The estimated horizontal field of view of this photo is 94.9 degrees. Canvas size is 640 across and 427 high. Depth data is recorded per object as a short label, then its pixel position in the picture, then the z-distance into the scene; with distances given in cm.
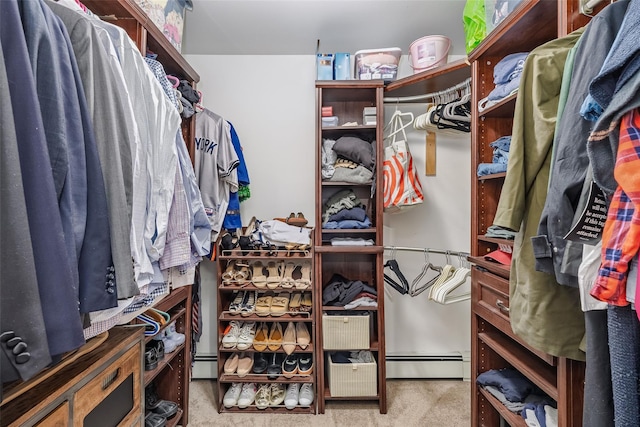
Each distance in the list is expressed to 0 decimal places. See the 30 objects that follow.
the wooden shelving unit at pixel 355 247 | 178
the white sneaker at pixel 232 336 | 177
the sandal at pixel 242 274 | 180
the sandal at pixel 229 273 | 180
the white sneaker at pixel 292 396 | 174
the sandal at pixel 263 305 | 178
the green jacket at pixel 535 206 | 82
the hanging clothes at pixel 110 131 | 67
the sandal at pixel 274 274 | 178
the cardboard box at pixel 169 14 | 129
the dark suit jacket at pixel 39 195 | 51
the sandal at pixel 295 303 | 180
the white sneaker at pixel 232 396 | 175
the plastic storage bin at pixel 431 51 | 173
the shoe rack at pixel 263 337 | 176
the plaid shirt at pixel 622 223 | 51
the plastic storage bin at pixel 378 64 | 184
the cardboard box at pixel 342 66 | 189
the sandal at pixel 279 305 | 178
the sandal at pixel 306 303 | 180
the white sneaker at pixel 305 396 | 175
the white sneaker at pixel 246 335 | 176
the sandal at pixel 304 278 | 178
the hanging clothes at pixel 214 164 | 179
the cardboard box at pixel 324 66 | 189
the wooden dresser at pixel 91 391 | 61
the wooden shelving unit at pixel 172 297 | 117
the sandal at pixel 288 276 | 178
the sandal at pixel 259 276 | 178
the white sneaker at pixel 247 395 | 175
